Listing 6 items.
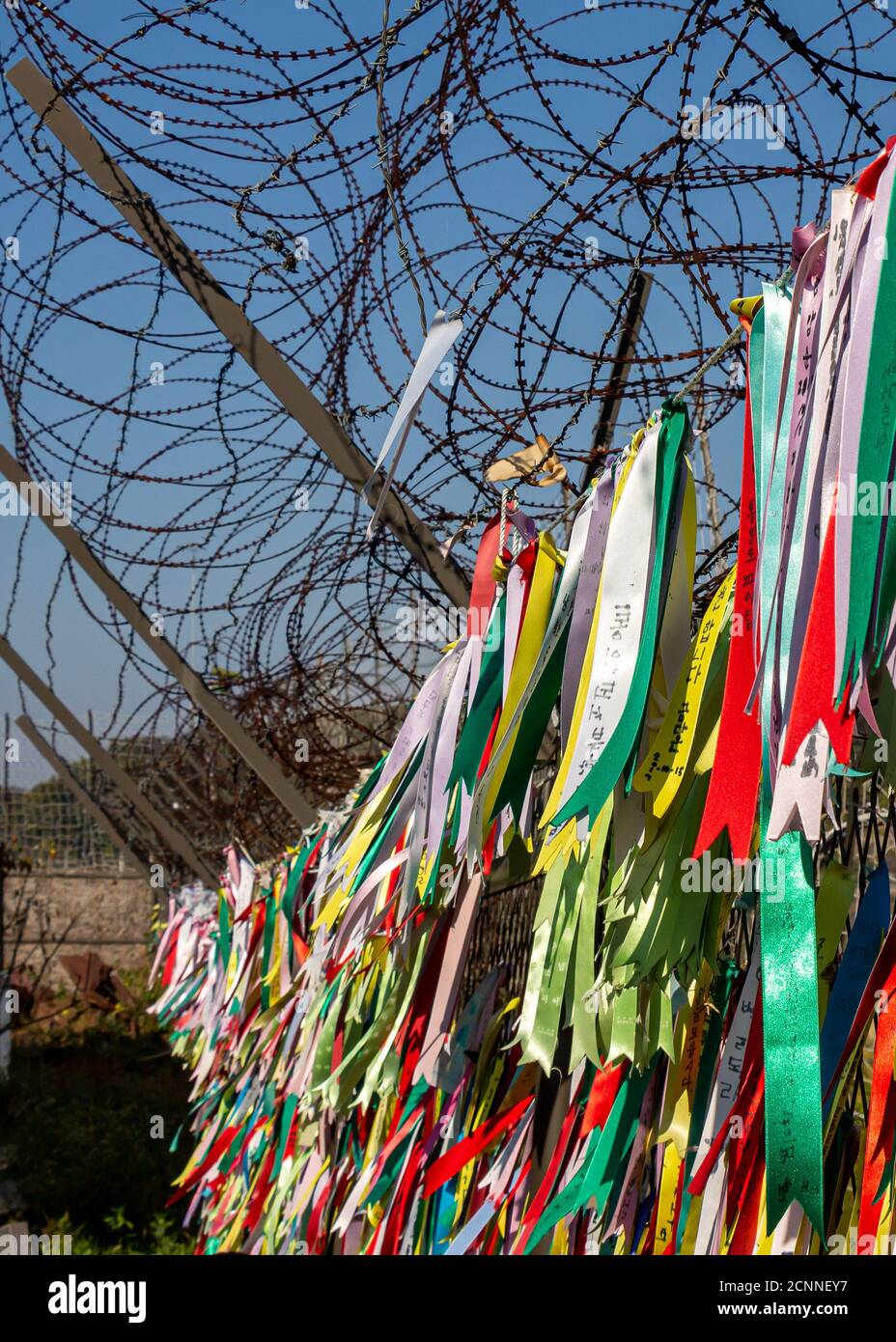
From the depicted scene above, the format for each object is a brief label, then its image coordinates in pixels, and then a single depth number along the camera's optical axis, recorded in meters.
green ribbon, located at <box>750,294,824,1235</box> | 1.12
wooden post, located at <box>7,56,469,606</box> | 2.45
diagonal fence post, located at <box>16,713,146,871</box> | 8.54
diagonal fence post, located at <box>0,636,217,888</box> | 6.62
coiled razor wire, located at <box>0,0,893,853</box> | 1.61
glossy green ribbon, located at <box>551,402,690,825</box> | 1.32
